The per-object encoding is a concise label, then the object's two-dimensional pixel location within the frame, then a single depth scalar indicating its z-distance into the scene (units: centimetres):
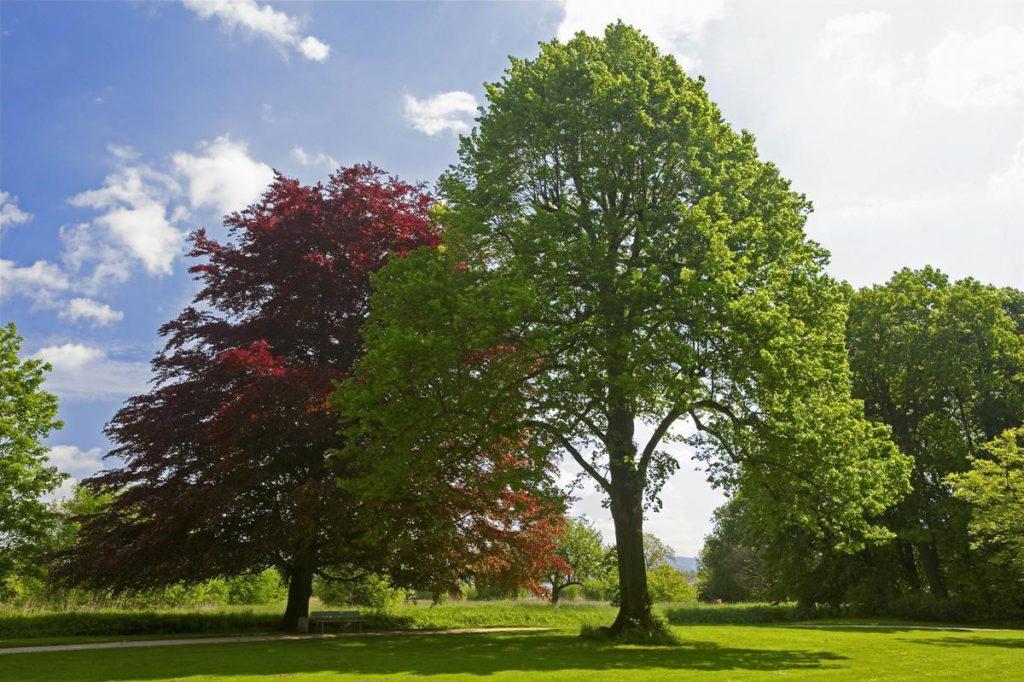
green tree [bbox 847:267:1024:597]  3762
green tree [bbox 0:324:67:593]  2575
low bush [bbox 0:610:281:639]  2405
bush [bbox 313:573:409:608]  3950
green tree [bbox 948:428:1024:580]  2597
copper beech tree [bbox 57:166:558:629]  2220
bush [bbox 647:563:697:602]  5938
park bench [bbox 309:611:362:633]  2611
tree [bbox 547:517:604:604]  5584
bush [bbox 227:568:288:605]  5259
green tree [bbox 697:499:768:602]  6400
